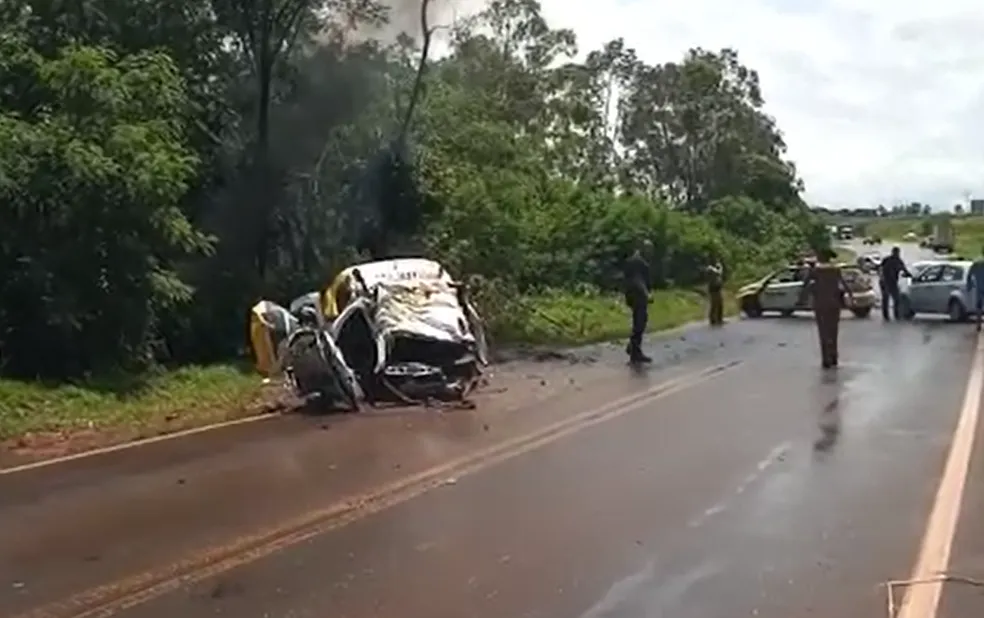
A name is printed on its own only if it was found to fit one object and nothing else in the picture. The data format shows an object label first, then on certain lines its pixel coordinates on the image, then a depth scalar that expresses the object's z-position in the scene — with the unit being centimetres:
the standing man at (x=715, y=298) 4003
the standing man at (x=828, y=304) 2389
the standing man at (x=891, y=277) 3834
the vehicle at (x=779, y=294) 4226
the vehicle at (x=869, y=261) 6666
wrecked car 1806
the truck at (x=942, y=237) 11269
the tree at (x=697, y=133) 8262
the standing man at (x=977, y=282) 3403
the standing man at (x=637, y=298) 2602
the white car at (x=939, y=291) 3728
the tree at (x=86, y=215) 1862
